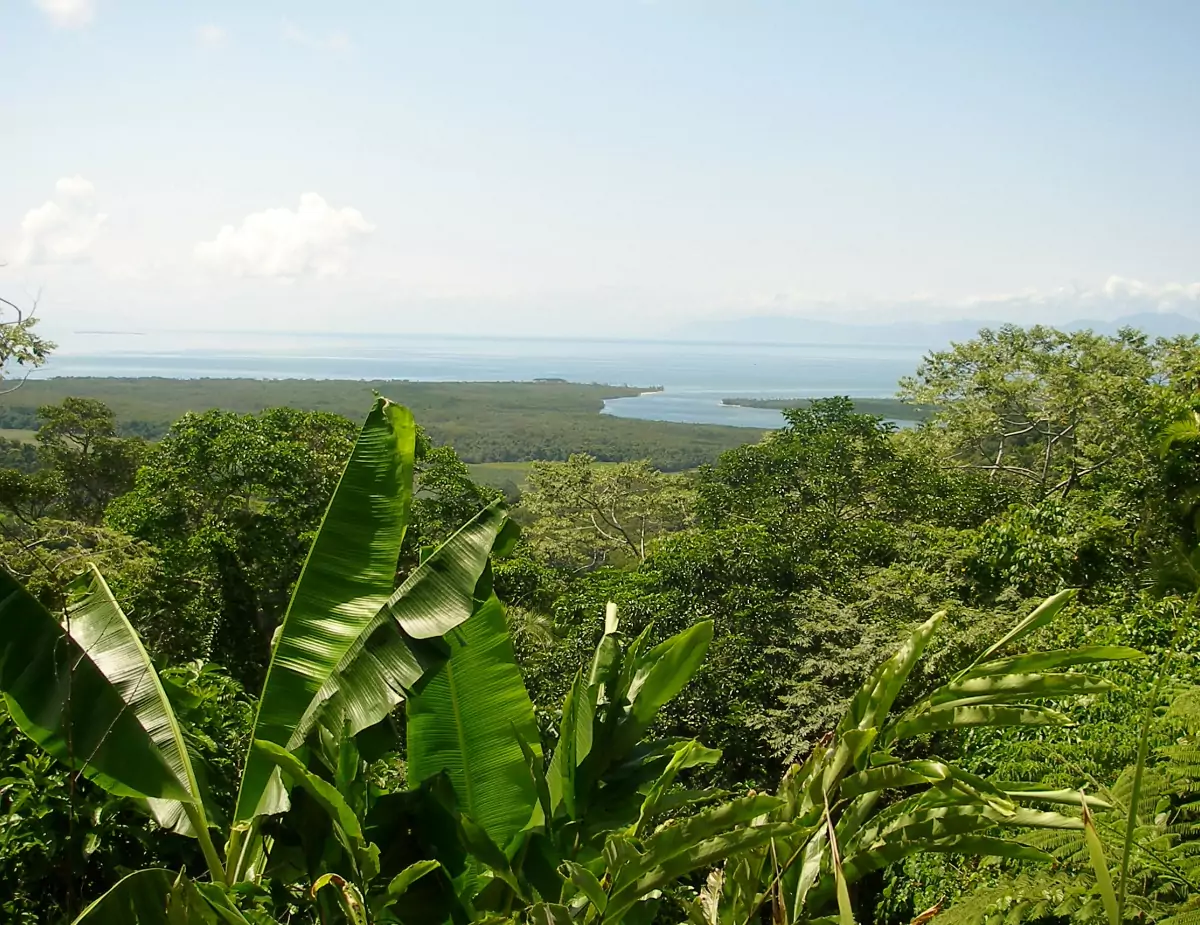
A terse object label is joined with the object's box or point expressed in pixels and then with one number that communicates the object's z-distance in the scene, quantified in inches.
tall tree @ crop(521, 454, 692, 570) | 806.5
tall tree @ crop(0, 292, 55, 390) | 364.3
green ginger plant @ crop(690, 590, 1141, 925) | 74.2
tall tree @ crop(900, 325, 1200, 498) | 628.1
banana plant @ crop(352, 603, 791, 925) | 87.5
